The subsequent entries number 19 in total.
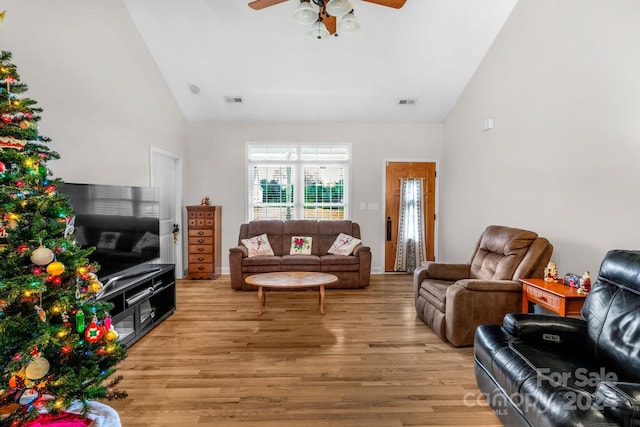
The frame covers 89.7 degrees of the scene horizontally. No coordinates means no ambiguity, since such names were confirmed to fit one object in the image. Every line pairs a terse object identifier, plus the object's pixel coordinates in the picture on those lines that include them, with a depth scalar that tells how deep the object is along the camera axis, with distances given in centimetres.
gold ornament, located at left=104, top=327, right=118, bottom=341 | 161
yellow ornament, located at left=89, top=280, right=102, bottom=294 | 162
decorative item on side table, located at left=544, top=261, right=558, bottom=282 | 278
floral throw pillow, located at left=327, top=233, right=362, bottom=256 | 507
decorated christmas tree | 133
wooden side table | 241
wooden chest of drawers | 520
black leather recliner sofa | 132
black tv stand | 272
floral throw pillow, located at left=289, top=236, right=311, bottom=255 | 520
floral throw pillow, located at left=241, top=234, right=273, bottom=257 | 503
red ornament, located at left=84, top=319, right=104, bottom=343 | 152
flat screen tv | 253
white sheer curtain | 571
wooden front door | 575
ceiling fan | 256
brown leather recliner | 284
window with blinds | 576
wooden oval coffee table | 358
